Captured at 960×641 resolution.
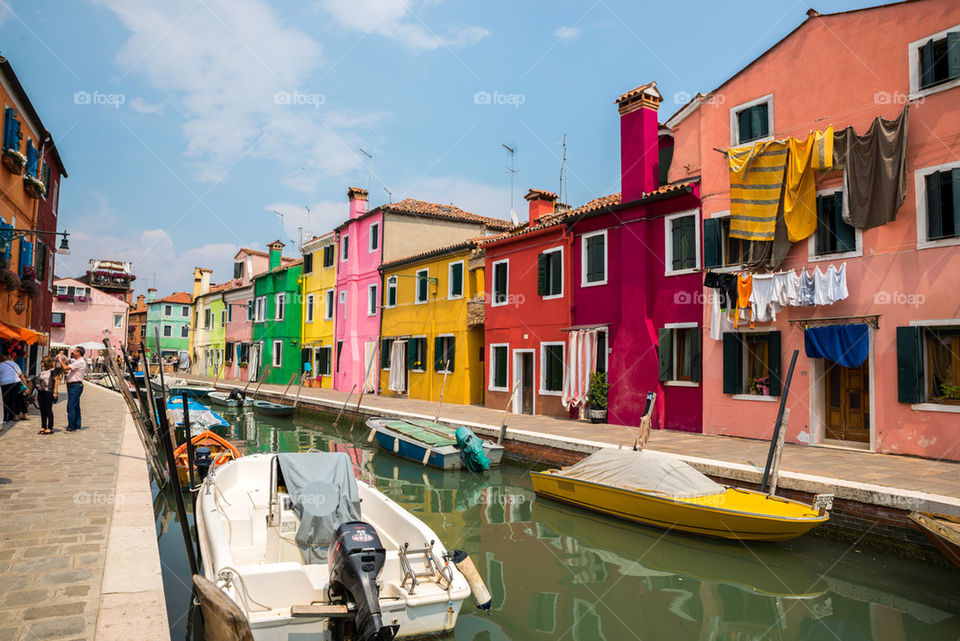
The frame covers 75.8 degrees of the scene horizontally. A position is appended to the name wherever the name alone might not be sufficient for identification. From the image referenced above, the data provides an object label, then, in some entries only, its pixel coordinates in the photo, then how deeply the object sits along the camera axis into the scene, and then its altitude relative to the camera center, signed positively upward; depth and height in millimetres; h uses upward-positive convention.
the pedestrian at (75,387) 12414 -678
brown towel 11328 +3576
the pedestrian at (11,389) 12070 -777
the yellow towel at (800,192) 12562 +3465
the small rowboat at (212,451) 11249 -1814
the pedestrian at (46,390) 12188 -730
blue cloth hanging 11633 +333
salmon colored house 10922 +2226
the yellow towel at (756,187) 13016 +3713
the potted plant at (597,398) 16469 -1076
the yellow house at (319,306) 33125 +2783
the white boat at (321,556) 4547 -1811
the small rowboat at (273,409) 23875 -2068
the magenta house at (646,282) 15023 +2007
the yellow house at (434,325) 22906 +1287
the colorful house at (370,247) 28297 +5189
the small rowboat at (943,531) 6367 -1794
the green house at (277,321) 36656 +2151
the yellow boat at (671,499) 8125 -2015
